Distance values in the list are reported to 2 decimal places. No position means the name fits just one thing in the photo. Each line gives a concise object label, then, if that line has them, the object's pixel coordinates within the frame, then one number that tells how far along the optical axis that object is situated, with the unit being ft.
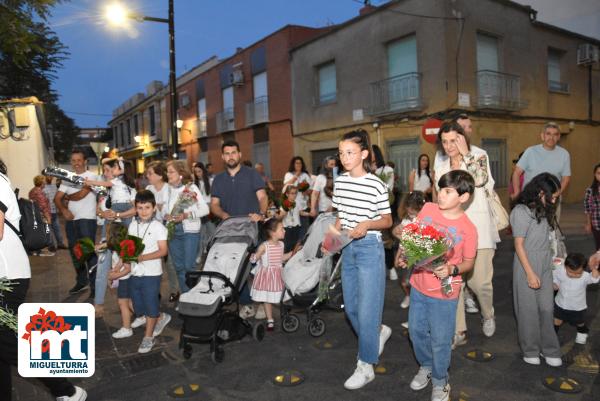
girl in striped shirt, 11.53
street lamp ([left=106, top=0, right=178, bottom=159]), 40.45
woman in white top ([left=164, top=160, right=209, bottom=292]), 18.83
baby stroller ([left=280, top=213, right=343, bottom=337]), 15.71
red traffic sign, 38.12
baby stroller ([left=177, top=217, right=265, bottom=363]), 13.52
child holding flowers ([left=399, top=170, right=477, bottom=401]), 10.47
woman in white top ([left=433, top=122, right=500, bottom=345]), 13.66
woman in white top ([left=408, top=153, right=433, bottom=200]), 32.04
